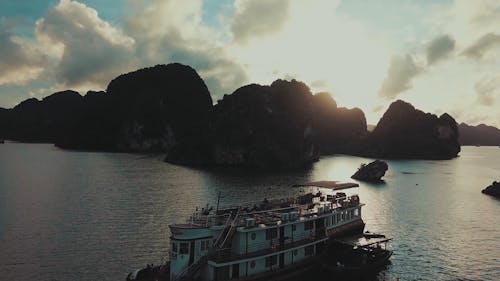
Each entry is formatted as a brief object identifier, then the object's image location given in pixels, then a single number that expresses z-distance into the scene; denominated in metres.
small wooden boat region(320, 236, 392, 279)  43.66
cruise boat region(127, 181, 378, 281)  35.84
